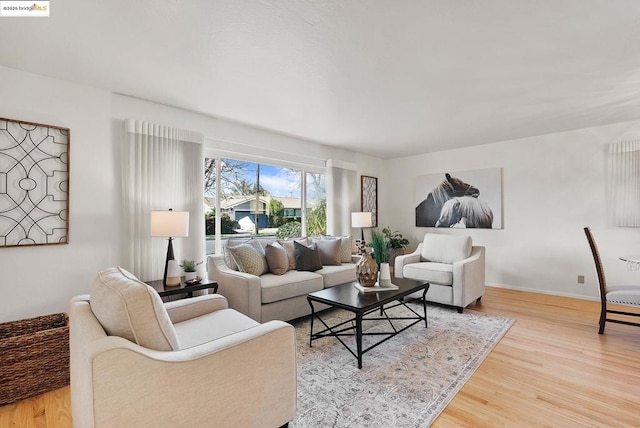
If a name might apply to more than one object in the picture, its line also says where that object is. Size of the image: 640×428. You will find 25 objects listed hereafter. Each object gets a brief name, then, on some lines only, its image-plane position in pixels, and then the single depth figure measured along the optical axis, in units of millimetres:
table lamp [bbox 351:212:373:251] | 5020
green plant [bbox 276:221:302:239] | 4488
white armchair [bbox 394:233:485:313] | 3477
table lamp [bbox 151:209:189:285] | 2688
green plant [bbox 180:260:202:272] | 2930
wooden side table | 2599
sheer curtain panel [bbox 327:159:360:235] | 5051
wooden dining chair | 2654
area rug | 1738
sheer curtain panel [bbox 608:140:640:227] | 3691
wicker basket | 1895
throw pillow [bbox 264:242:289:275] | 3352
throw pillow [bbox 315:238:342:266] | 3887
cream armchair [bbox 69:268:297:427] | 1058
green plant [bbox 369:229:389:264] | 5379
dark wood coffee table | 2287
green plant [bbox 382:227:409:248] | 5488
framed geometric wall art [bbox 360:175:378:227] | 5723
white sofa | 2852
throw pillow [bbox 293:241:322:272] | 3588
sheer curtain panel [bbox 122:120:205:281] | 2871
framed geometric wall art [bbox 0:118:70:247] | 2301
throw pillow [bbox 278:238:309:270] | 3621
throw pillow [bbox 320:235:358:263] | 4160
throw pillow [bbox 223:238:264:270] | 3256
